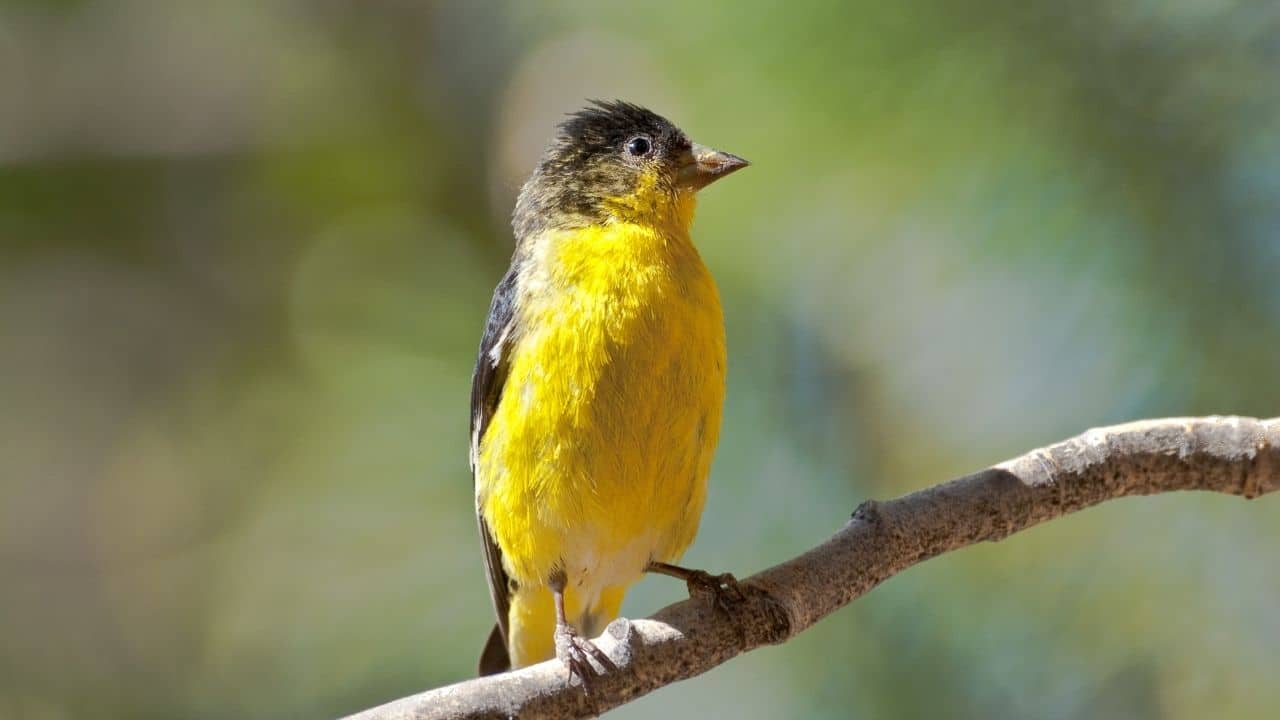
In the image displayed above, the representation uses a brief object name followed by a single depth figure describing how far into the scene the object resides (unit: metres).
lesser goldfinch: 5.60
